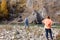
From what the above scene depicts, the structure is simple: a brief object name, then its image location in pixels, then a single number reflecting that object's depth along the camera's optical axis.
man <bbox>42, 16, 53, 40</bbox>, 7.22
